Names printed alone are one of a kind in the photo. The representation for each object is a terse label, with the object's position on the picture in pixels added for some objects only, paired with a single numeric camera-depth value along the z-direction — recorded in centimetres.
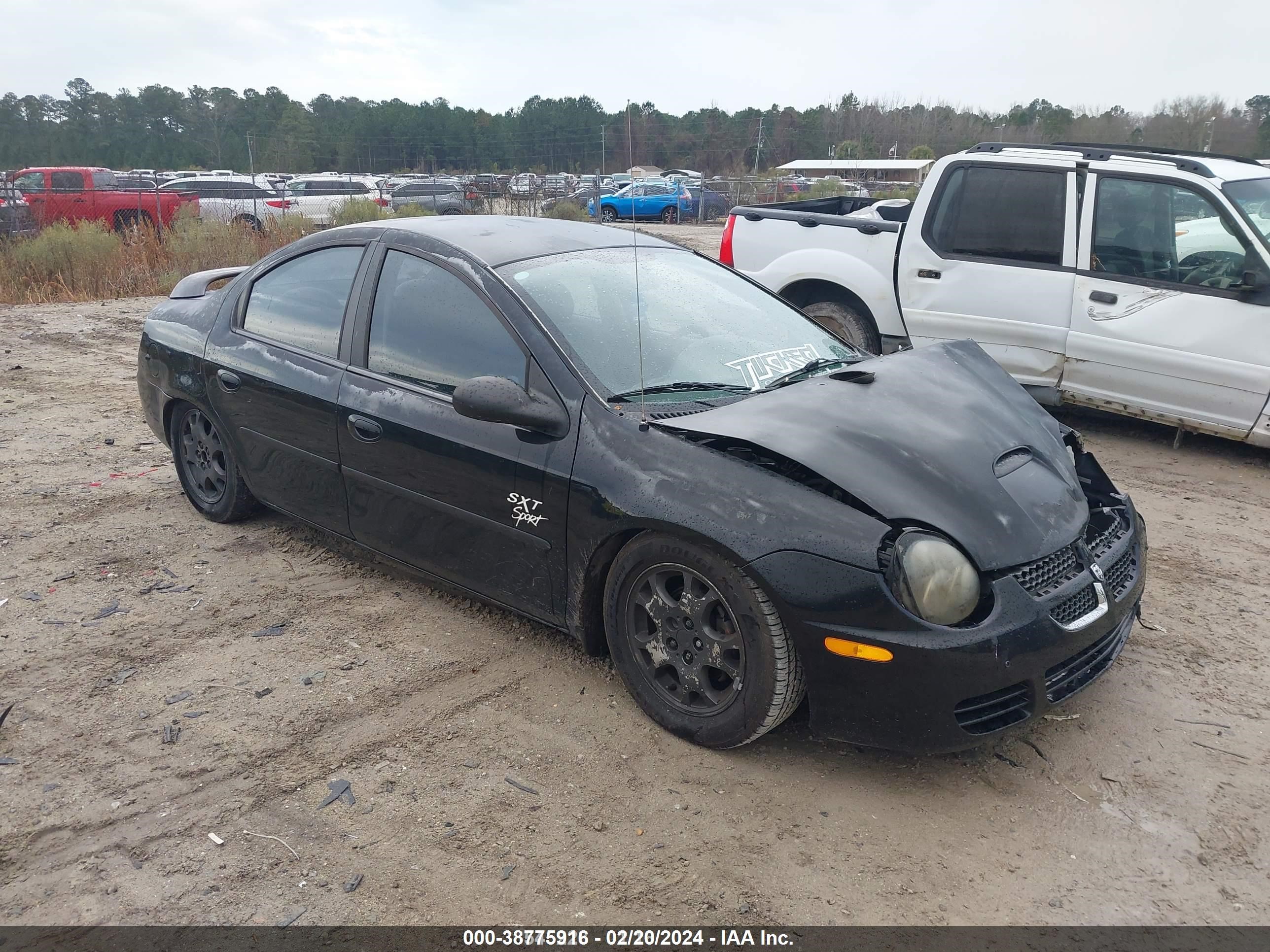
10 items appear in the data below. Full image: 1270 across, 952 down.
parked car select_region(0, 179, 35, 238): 1563
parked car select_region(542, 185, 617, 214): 2838
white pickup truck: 591
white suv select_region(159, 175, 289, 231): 1997
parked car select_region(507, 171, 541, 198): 3112
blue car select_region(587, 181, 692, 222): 3047
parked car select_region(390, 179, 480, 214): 2830
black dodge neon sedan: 276
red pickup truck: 1973
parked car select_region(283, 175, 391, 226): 2528
